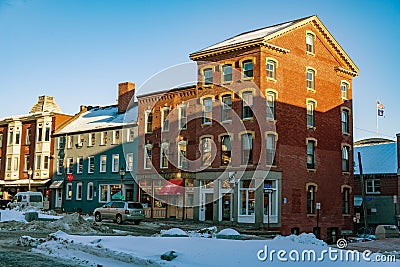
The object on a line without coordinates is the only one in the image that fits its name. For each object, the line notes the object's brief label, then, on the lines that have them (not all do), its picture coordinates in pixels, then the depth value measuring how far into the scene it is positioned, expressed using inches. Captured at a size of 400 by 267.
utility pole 1820.6
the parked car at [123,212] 1487.5
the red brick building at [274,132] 1539.1
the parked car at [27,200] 2070.6
